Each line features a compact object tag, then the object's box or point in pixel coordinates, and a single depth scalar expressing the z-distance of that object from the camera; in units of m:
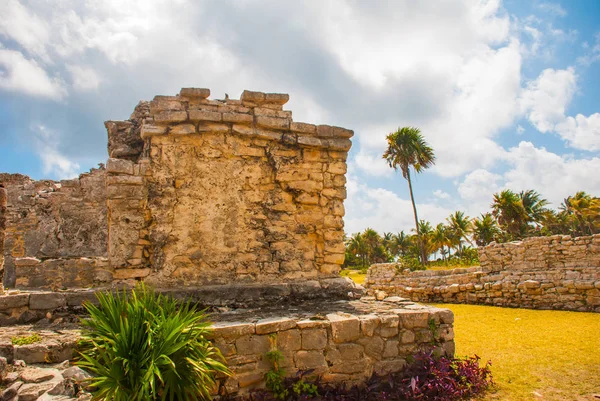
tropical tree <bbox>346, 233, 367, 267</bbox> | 48.06
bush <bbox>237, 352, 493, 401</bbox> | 4.14
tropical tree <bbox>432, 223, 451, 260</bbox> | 35.38
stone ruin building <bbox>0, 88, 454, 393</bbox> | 4.56
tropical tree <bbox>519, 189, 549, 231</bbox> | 37.56
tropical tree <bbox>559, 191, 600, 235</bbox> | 32.68
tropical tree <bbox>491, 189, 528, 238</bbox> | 31.80
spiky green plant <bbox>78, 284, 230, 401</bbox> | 3.28
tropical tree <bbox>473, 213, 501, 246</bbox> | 34.00
